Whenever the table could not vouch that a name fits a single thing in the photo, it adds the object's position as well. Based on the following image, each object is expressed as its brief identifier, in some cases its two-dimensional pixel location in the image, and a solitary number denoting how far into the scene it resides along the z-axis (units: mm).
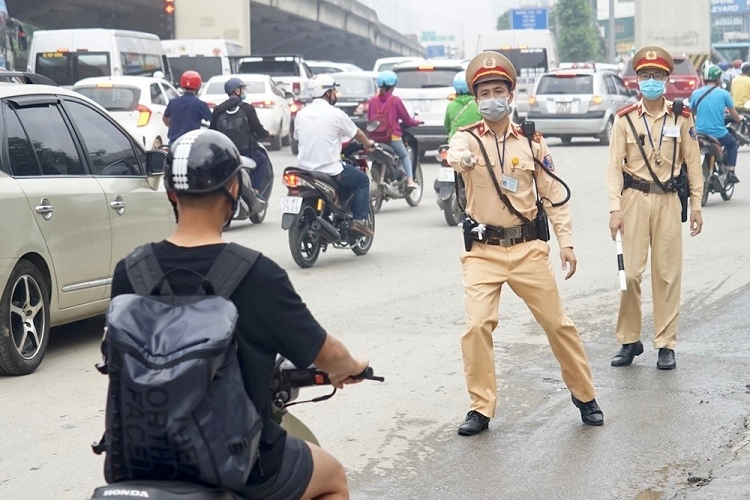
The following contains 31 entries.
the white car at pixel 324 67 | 38750
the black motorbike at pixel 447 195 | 14211
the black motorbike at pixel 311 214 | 11398
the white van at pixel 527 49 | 33938
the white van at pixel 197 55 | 36750
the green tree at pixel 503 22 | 133575
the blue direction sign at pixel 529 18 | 79625
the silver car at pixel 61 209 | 7324
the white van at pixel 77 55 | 28484
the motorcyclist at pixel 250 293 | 2990
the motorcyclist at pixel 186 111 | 15211
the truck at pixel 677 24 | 40906
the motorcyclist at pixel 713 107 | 15852
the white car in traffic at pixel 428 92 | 23062
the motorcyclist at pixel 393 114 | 15555
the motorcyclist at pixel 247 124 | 14156
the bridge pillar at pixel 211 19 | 49625
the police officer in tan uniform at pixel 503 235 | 5969
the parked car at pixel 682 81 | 31984
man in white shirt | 11562
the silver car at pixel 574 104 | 26391
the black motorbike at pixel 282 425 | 2691
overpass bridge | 50562
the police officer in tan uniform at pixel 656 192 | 7348
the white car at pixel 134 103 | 21094
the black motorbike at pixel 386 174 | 14965
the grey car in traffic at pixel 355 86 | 27097
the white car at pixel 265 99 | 26891
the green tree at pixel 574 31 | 89625
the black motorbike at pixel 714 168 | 15945
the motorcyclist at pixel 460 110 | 13750
